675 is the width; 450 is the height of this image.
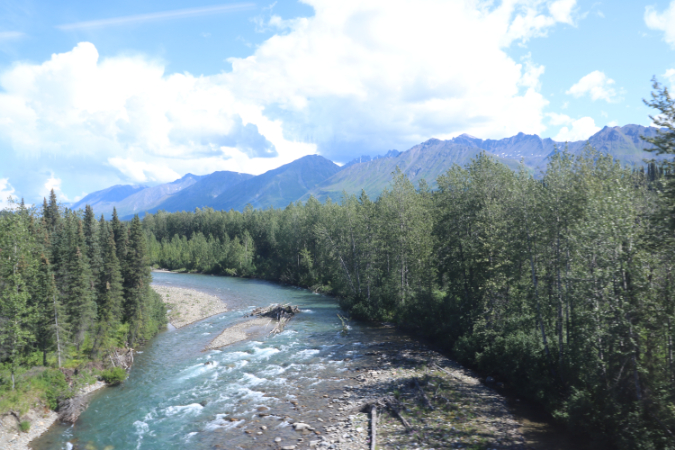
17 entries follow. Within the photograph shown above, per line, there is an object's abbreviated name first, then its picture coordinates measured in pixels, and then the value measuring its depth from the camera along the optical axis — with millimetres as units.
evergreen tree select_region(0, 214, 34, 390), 25531
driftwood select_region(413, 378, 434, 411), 22969
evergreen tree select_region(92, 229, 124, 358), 34156
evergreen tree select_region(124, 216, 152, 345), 40125
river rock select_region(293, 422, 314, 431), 21283
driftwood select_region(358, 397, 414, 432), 22481
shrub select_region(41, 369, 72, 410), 25719
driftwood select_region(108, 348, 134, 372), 33094
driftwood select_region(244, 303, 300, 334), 49312
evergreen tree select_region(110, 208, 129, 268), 44062
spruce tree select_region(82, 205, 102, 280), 38781
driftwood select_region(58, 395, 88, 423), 24391
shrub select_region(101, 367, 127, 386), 30812
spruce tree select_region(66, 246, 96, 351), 31516
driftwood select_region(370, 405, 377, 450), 19031
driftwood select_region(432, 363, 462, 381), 27578
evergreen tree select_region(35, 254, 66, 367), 29062
